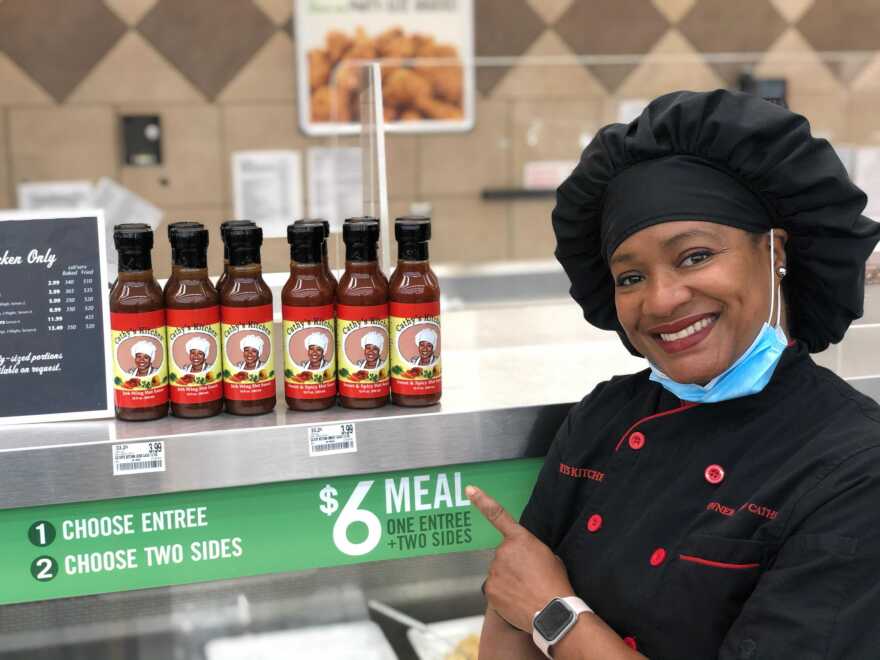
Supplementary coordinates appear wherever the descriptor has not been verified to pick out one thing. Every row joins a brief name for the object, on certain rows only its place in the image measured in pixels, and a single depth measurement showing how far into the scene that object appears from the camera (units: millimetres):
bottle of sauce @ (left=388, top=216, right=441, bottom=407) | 1556
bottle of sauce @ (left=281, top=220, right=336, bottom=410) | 1533
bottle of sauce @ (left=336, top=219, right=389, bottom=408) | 1547
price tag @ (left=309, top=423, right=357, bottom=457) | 1538
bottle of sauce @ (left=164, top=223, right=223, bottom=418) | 1512
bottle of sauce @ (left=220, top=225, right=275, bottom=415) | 1521
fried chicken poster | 4191
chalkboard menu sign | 1531
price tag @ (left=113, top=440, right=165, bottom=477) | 1476
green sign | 1511
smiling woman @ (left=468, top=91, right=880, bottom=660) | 1182
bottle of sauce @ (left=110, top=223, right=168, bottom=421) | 1491
